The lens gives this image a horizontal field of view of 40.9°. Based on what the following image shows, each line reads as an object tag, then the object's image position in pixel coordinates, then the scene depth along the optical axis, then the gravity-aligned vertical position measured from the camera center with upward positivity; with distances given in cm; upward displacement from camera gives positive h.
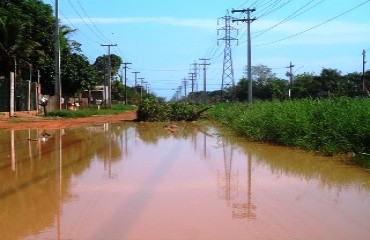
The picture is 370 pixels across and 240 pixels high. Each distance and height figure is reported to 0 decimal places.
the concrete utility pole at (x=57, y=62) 4106 +402
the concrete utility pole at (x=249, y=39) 3744 +559
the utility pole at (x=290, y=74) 7089 +564
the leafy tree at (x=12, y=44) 3553 +489
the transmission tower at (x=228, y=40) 5805 +830
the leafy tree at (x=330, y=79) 5203 +346
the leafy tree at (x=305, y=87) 5419 +270
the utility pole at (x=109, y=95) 7070 +210
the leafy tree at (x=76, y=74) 5378 +403
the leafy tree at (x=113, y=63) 9494 +928
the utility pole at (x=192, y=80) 10922 +671
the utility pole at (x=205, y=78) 7816 +524
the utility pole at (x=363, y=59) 5764 +616
